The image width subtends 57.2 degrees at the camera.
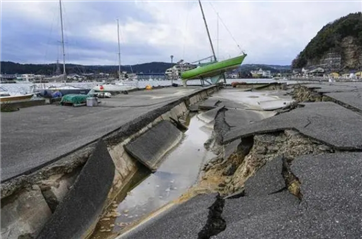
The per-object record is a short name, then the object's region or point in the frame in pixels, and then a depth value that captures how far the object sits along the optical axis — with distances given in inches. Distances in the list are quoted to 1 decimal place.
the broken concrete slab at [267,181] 168.3
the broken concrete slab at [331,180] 129.3
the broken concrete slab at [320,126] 216.7
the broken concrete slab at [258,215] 123.1
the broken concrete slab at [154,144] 339.9
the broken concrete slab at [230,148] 303.7
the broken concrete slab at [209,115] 618.4
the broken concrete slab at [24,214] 173.3
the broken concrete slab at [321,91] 670.5
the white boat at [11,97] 803.4
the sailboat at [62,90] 1023.0
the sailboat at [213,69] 1430.9
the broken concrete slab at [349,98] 415.2
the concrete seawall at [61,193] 178.9
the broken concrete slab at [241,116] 492.4
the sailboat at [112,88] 1249.3
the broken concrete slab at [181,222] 143.7
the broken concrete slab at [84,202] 176.4
